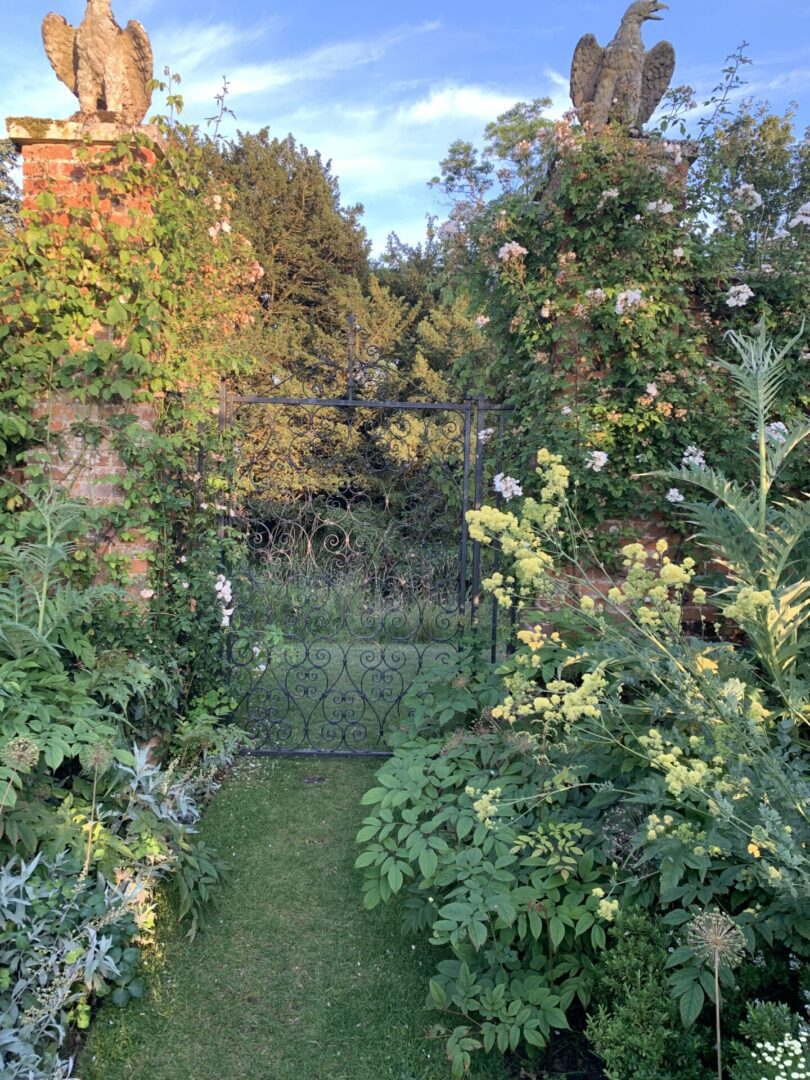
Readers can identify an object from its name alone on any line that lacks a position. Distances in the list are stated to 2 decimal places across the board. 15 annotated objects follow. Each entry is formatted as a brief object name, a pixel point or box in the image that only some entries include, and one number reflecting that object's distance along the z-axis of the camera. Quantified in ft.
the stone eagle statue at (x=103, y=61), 10.00
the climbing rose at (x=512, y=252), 10.37
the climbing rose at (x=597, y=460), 9.96
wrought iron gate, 12.59
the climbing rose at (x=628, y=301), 9.75
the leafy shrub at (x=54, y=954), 5.57
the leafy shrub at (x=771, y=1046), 4.32
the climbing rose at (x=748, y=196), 10.56
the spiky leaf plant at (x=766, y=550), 5.81
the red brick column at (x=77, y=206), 9.75
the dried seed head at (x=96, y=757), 6.68
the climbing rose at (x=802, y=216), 9.93
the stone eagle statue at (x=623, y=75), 10.32
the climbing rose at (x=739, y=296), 10.07
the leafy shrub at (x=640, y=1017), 5.03
